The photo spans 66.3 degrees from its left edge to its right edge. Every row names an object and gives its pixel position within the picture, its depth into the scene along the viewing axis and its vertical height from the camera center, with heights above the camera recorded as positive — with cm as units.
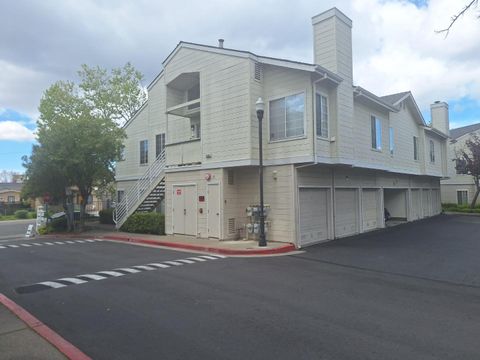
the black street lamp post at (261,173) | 1227 +89
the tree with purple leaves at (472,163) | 2941 +269
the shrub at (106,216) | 2607 -103
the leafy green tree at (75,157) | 1952 +244
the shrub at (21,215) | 4331 -142
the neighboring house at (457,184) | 3453 +125
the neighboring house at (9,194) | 6900 +172
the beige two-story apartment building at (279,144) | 1328 +223
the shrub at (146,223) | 1750 -111
